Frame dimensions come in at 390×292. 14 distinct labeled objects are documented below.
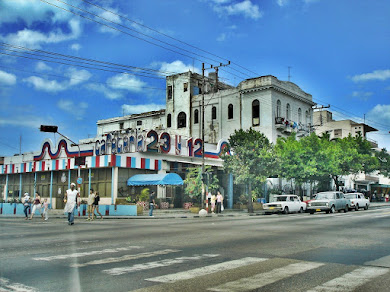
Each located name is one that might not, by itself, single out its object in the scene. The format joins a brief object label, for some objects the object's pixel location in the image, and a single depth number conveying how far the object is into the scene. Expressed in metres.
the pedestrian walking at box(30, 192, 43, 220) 25.48
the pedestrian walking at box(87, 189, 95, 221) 24.28
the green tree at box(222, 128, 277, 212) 36.09
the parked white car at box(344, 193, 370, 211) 36.22
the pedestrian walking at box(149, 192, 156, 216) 29.42
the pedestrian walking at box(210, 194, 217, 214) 33.84
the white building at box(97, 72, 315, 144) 50.59
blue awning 34.12
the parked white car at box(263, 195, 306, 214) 33.28
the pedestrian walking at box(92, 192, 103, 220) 24.57
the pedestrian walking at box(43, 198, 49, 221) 25.86
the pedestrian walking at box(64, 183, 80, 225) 19.34
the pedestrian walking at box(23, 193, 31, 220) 27.38
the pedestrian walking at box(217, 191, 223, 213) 34.46
